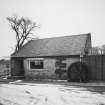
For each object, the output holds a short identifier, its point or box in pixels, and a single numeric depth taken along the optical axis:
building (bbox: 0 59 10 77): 18.01
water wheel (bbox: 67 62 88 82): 11.07
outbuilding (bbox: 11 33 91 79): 12.48
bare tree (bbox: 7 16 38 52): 23.17
